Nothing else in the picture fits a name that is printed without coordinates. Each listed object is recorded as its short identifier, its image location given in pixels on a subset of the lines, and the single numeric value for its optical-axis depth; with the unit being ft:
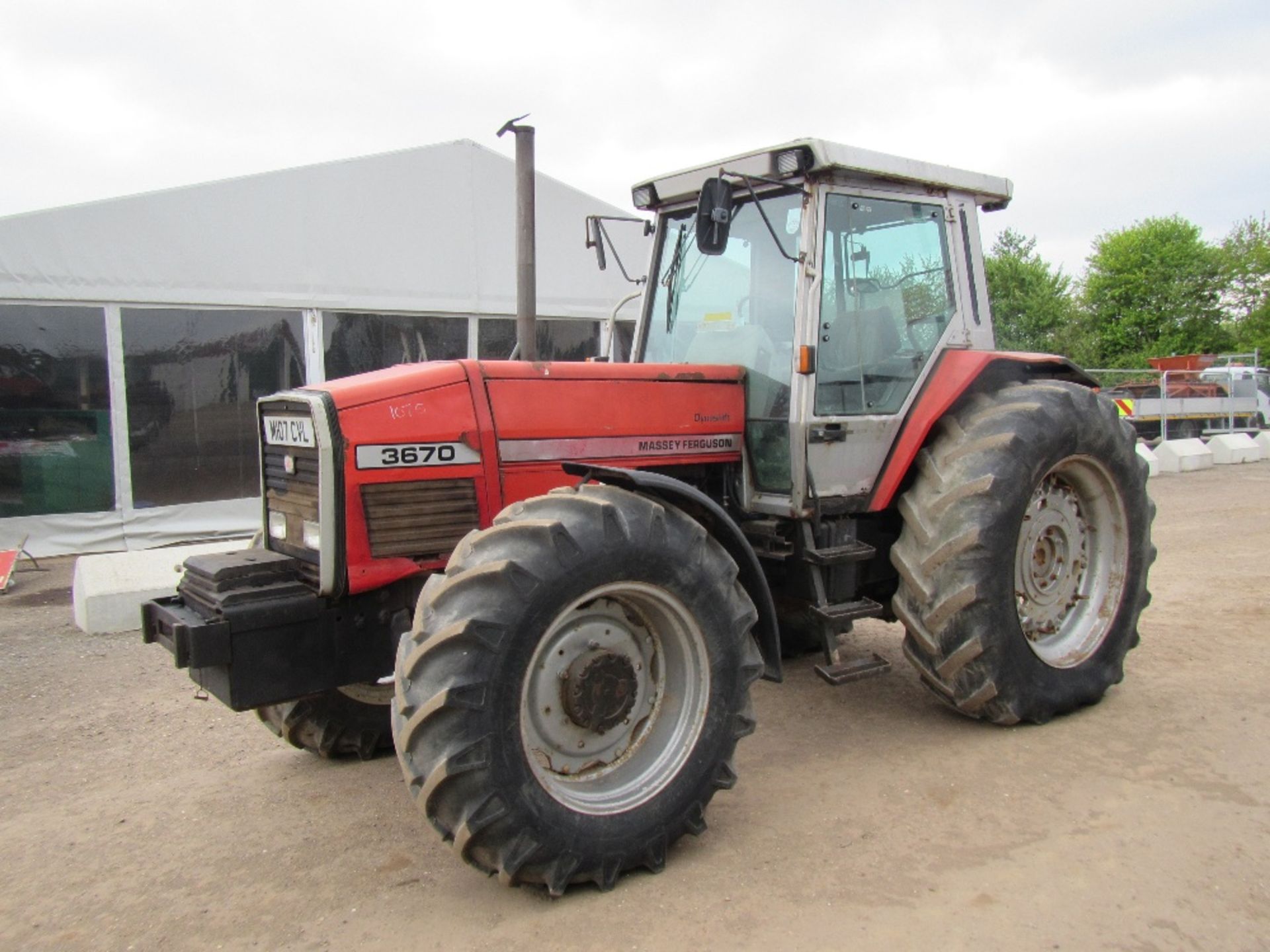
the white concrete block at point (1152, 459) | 49.44
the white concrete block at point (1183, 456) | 50.42
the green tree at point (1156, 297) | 145.48
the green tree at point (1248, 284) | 144.46
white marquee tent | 30.30
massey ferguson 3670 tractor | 9.80
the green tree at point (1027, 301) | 122.62
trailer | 62.13
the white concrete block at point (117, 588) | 21.79
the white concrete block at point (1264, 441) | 57.36
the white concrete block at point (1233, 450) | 54.54
